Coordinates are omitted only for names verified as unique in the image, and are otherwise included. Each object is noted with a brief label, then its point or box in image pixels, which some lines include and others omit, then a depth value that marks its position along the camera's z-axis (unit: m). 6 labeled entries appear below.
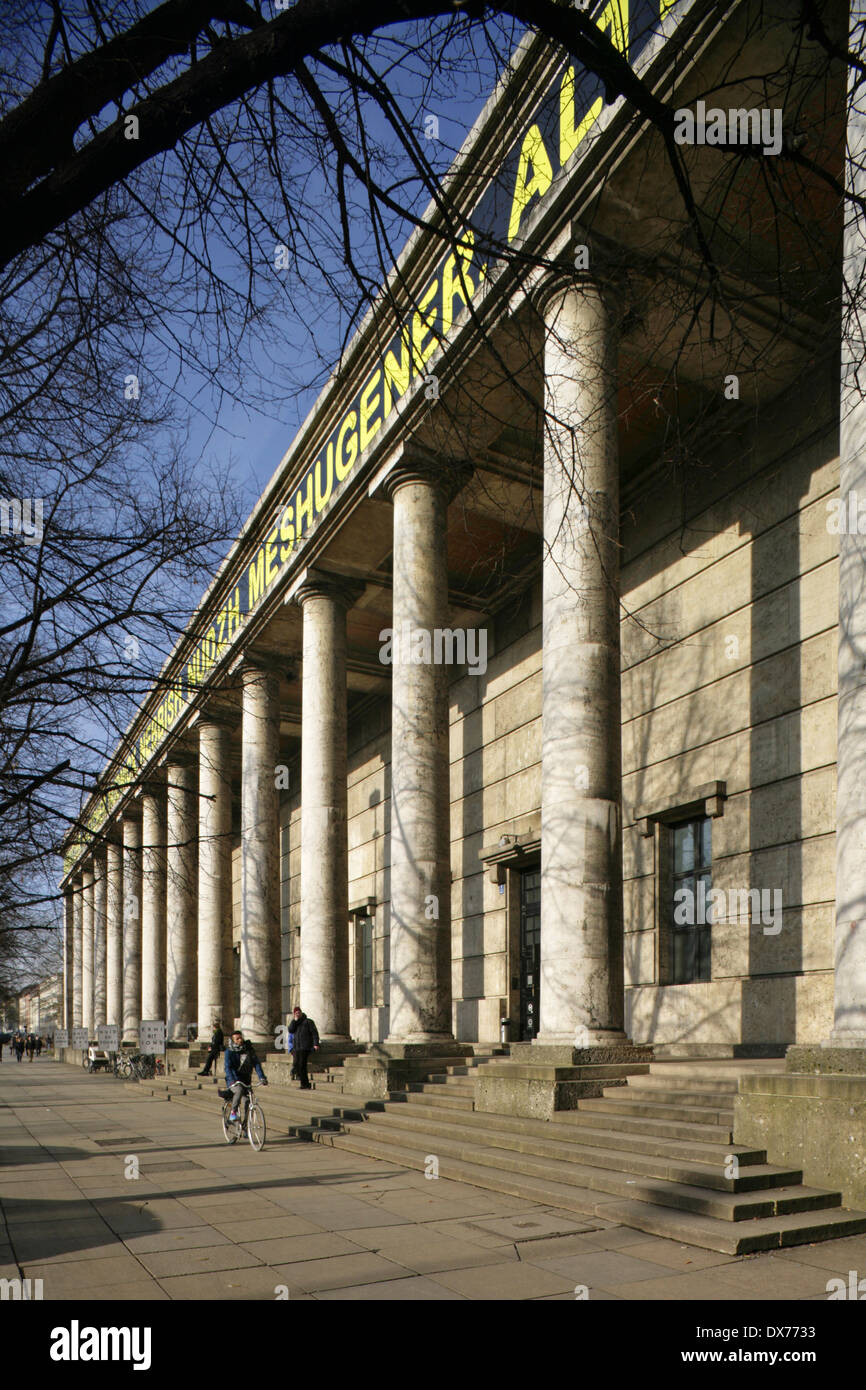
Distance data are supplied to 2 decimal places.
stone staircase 7.91
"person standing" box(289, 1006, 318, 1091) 20.62
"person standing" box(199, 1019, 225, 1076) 28.02
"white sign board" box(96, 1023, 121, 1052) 40.25
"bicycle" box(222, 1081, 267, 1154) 14.66
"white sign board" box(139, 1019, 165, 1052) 32.03
